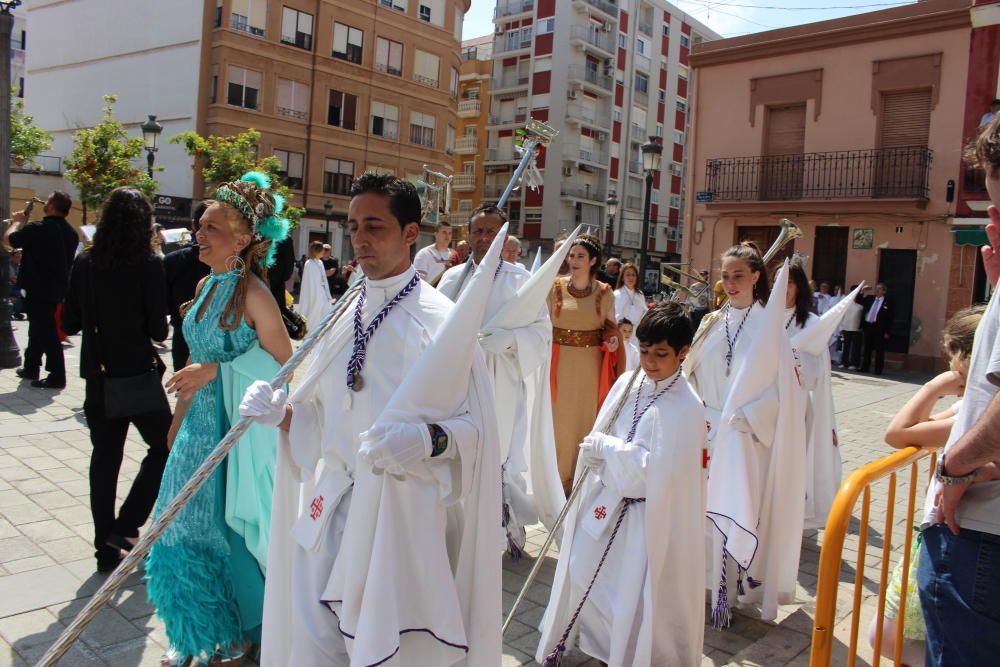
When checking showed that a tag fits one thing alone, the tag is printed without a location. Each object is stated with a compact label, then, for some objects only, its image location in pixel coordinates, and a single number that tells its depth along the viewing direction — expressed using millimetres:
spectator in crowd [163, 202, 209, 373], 5477
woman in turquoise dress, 3372
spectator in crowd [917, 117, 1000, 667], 2014
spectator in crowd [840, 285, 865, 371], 17500
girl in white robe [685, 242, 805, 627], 4227
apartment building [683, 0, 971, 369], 18844
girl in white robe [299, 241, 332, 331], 10945
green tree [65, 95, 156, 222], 18922
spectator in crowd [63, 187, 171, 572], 4262
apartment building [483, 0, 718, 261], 47906
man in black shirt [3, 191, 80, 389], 8984
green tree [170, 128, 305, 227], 22109
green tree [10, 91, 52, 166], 29891
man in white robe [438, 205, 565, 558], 5129
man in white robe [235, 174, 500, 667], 2334
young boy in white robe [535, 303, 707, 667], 3342
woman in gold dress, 5996
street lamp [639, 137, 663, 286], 15859
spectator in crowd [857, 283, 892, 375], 17375
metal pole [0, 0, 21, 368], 9453
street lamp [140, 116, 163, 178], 17859
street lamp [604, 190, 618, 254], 26745
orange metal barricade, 2631
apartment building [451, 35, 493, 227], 50094
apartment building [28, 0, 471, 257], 33125
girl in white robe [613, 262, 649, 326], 10547
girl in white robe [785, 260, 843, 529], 5625
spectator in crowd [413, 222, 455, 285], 8609
